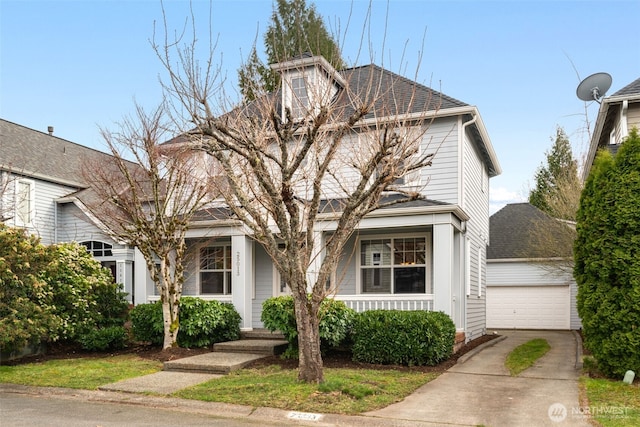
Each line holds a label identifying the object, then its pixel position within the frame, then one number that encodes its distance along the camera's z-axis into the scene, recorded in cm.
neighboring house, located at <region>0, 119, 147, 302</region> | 1795
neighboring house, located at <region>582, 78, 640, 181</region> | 1209
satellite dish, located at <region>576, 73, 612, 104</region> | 1300
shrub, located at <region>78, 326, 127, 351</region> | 1236
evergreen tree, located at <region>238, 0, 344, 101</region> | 2358
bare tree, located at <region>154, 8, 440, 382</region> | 775
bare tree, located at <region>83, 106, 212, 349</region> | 1197
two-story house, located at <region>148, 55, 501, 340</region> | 1184
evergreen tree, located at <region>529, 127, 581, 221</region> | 3073
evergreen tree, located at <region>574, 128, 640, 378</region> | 835
